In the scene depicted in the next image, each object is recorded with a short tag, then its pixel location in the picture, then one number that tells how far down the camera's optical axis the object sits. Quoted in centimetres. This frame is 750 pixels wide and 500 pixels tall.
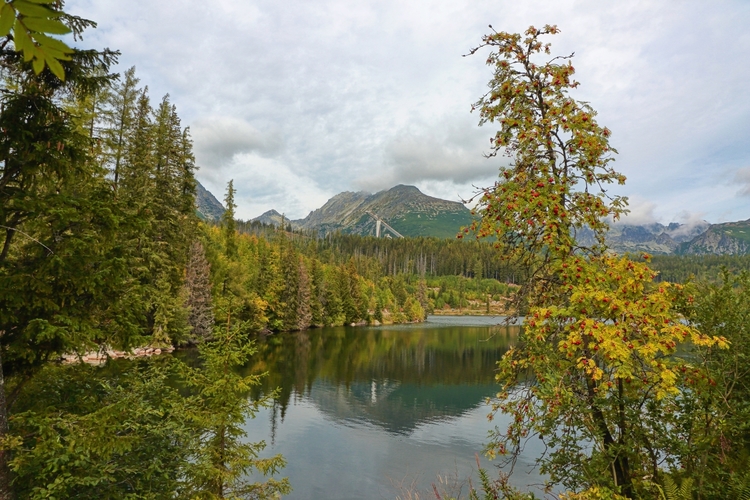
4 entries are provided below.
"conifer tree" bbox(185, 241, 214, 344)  3475
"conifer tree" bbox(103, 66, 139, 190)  2244
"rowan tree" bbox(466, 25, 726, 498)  446
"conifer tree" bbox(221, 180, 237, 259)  4611
